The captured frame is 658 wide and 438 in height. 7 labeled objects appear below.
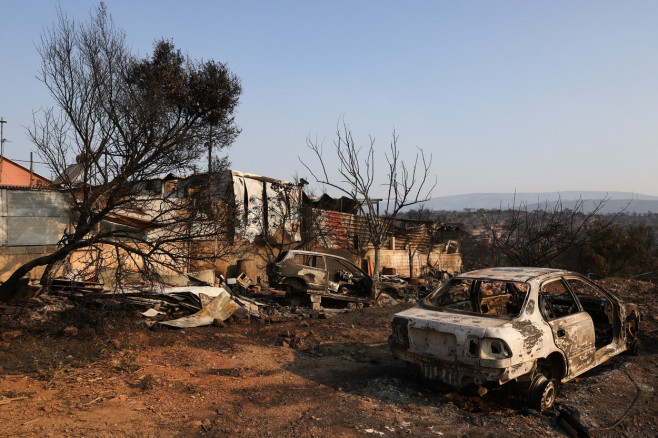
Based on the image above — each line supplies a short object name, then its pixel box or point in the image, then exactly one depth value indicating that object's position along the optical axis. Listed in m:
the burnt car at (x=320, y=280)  12.62
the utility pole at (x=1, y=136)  21.92
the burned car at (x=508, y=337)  4.78
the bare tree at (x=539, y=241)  13.95
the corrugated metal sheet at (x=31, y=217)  12.28
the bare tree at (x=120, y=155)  8.17
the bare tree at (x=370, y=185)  15.46
